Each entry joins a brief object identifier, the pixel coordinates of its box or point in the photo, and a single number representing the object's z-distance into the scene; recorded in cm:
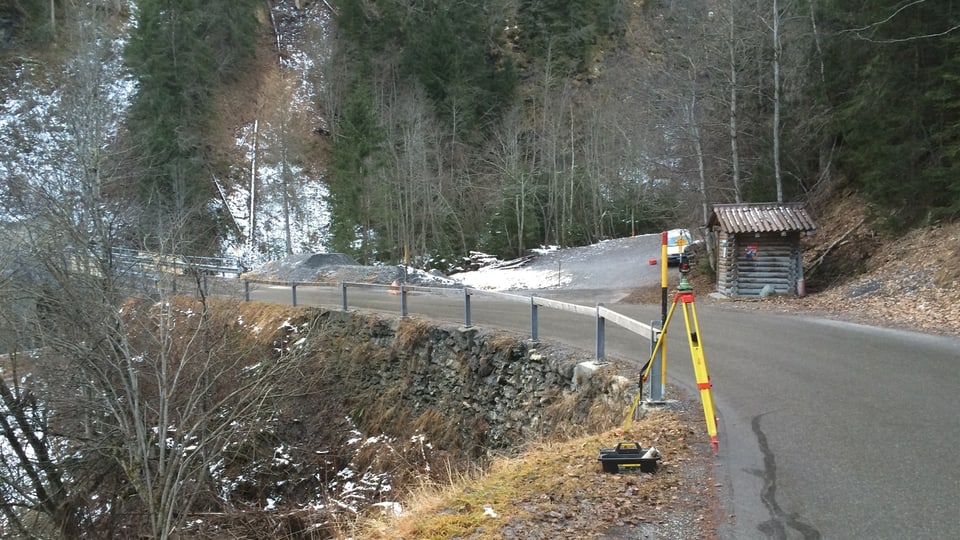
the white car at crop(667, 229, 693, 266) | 2596
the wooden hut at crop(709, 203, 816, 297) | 1588
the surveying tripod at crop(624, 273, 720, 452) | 456
